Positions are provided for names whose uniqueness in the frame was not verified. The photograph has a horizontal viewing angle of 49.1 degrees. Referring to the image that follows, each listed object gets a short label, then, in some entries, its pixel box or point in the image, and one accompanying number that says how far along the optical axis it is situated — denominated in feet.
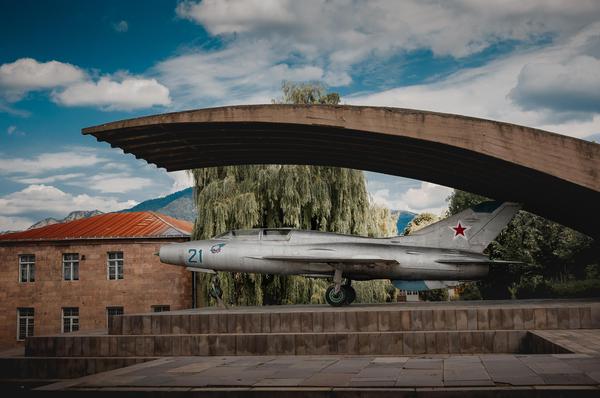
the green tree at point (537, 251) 113.50
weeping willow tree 97.71
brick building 127.13
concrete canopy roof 55.26
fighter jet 66.18
